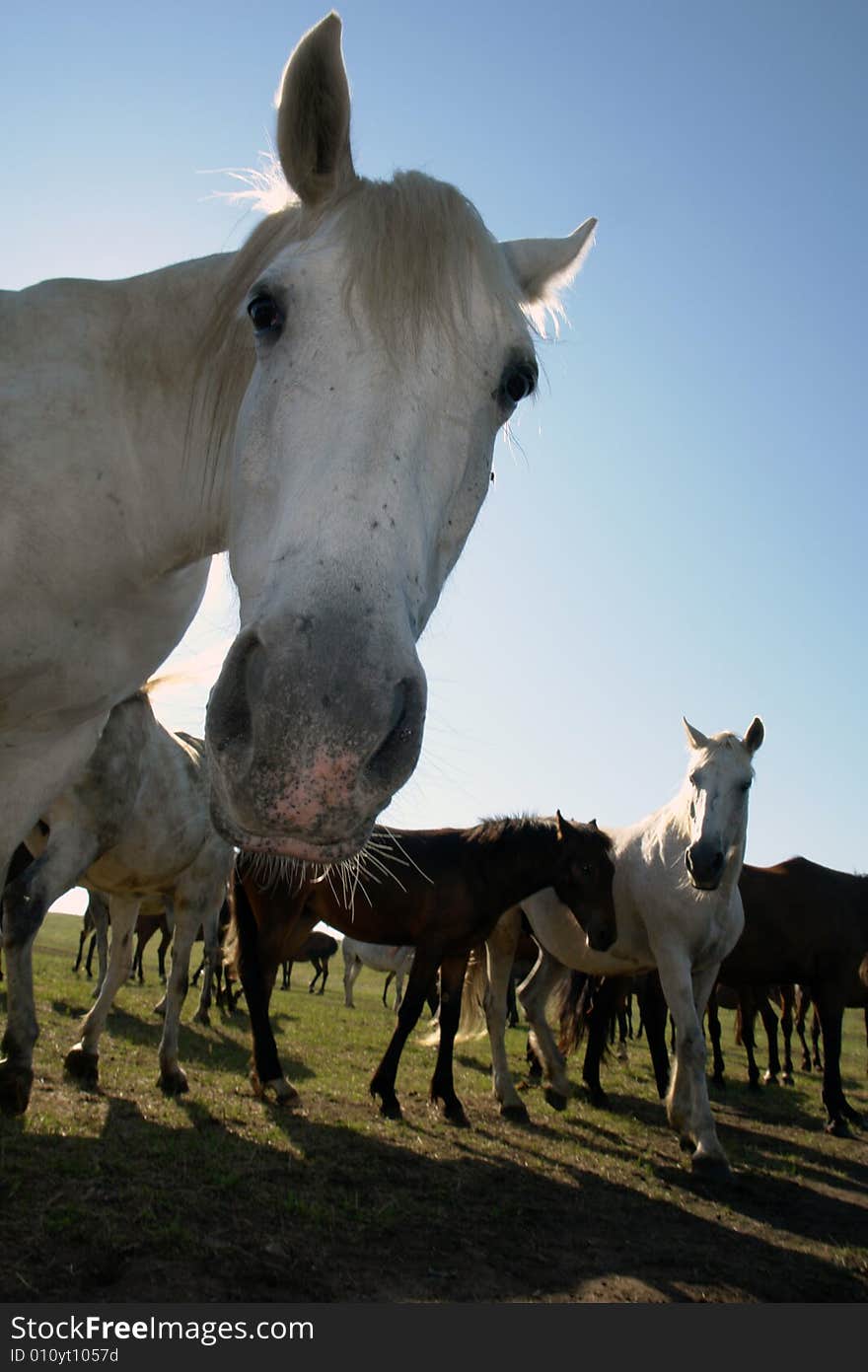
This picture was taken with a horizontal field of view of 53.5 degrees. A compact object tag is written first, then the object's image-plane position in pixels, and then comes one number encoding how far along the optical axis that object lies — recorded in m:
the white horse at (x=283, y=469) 1.49
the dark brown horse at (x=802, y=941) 11.04
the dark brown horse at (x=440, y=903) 7.89
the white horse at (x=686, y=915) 7.09
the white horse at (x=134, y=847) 5.31
